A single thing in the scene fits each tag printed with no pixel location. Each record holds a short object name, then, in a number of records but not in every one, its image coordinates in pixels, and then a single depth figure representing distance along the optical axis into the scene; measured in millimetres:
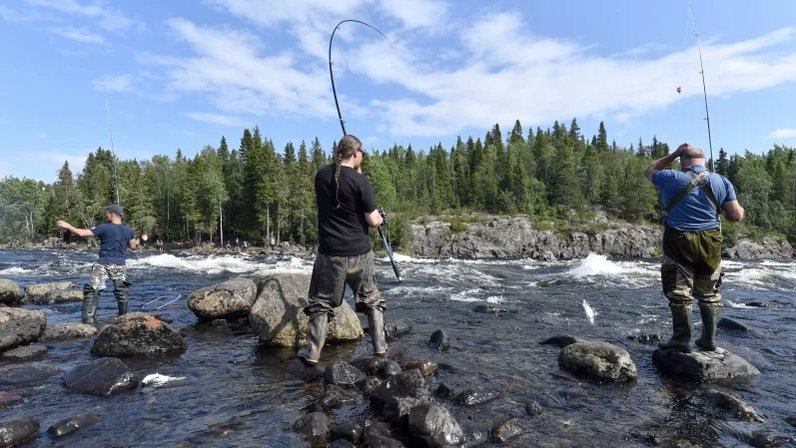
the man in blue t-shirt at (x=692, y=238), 6320
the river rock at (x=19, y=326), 7746
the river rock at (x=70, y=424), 4416
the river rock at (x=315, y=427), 4246
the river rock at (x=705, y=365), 6254
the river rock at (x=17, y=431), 4098
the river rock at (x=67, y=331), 8758
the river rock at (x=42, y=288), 14963
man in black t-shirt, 6070
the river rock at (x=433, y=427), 4121
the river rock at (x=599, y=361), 6281
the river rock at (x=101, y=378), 5711
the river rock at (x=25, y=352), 7355
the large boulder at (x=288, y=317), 8062
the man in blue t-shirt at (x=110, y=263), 10117
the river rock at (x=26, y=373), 6070
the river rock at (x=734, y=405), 4931
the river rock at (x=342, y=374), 5707
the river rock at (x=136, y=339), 7484
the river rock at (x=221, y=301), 10172
